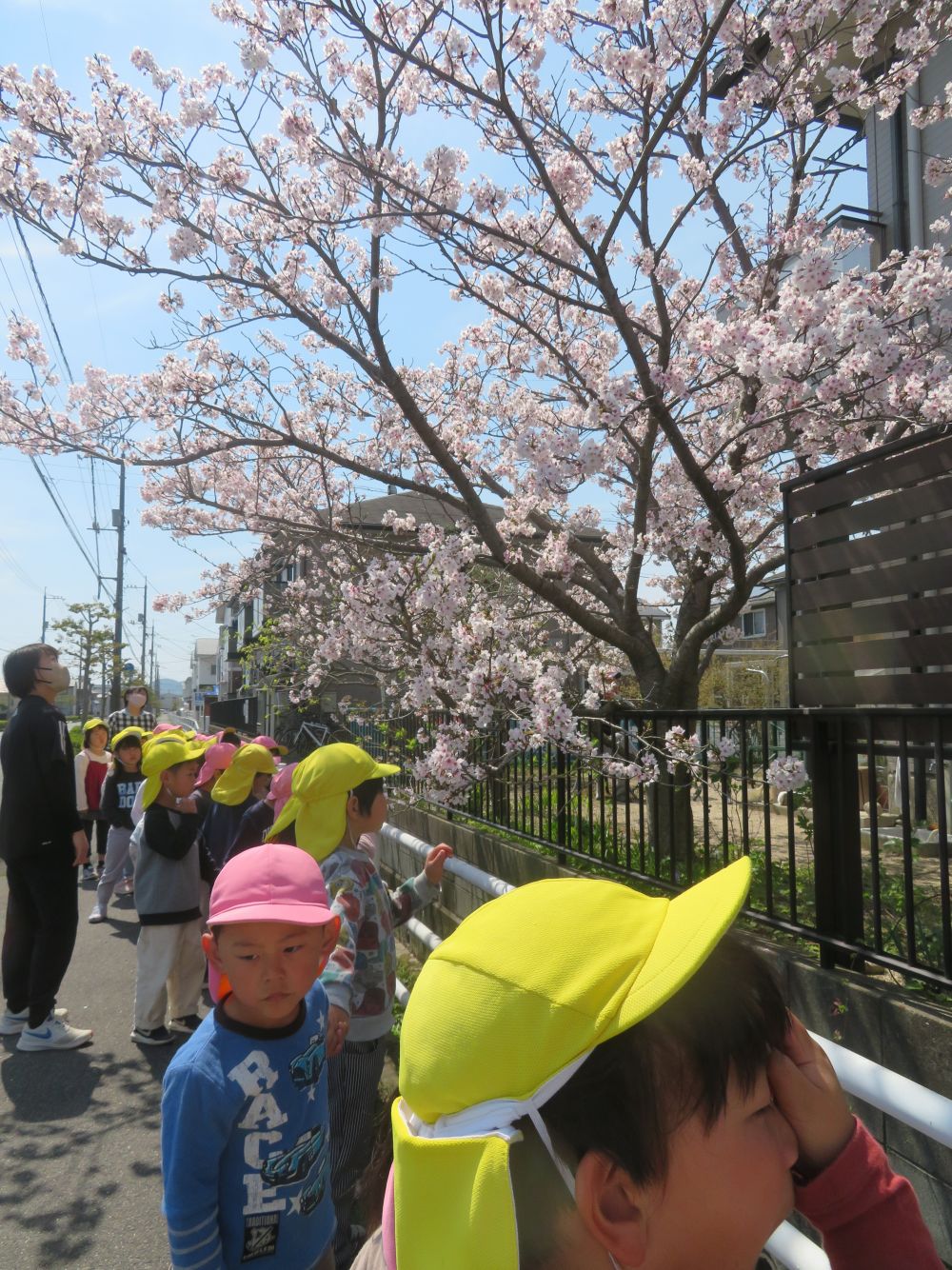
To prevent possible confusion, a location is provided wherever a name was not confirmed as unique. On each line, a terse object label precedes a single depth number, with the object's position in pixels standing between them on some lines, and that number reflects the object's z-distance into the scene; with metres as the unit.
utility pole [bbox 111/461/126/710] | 32.28
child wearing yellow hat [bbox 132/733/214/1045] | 4.64
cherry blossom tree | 4.91
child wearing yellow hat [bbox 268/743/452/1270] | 2.86
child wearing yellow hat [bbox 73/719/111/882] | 8.68
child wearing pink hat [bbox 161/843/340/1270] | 1.92
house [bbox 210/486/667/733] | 8.44
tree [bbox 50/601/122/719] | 35.97
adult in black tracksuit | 4.66
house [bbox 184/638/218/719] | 84.94
